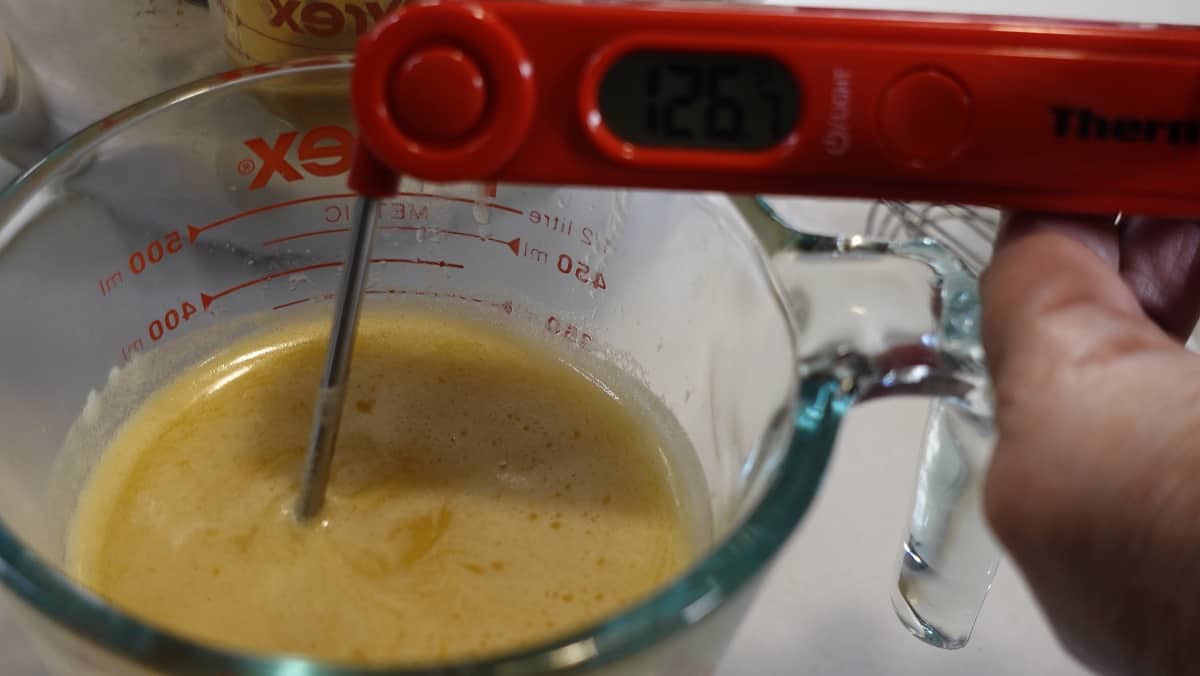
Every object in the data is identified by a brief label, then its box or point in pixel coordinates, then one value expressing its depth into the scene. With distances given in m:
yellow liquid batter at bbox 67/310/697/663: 0.25
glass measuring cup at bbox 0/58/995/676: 0.20
